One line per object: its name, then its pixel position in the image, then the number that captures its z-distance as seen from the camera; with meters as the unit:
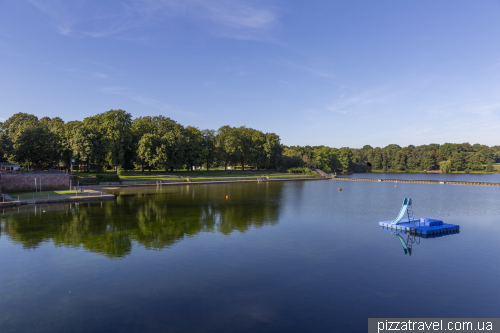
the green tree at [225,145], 103.31
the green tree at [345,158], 157.00
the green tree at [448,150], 176.88
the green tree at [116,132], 74.88
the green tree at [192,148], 89.39
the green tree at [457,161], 159.25
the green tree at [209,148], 95.84
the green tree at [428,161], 166.62
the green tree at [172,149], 79.81
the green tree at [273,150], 115.88
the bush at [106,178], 65.31
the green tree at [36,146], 60.72
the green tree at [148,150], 78.68
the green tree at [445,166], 152.88
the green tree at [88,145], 68.81
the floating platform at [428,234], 26.20
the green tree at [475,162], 160.38
